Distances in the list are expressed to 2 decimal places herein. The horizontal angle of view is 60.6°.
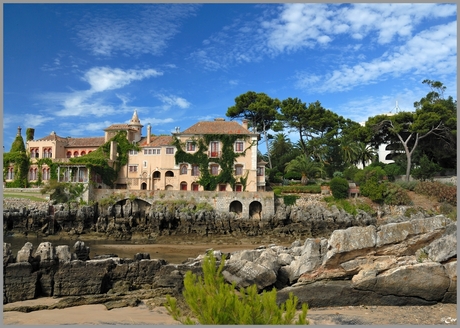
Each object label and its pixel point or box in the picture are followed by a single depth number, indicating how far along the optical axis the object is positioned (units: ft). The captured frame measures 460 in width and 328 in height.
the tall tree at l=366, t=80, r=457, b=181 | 132.57
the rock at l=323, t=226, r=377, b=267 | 42.86
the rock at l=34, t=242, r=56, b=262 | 44.16
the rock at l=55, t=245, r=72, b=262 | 45.14
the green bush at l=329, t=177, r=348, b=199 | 122.93
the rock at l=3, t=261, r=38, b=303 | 41.01
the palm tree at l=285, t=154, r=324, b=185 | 138.10
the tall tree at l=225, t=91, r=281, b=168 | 166.71
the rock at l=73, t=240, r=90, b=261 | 53.17
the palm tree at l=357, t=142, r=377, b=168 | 157.79
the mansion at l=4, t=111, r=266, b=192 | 129.49
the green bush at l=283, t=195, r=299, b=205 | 120.88
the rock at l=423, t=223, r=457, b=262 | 42.47
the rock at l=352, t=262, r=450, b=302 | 40.11
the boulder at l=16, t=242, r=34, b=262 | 43.70
